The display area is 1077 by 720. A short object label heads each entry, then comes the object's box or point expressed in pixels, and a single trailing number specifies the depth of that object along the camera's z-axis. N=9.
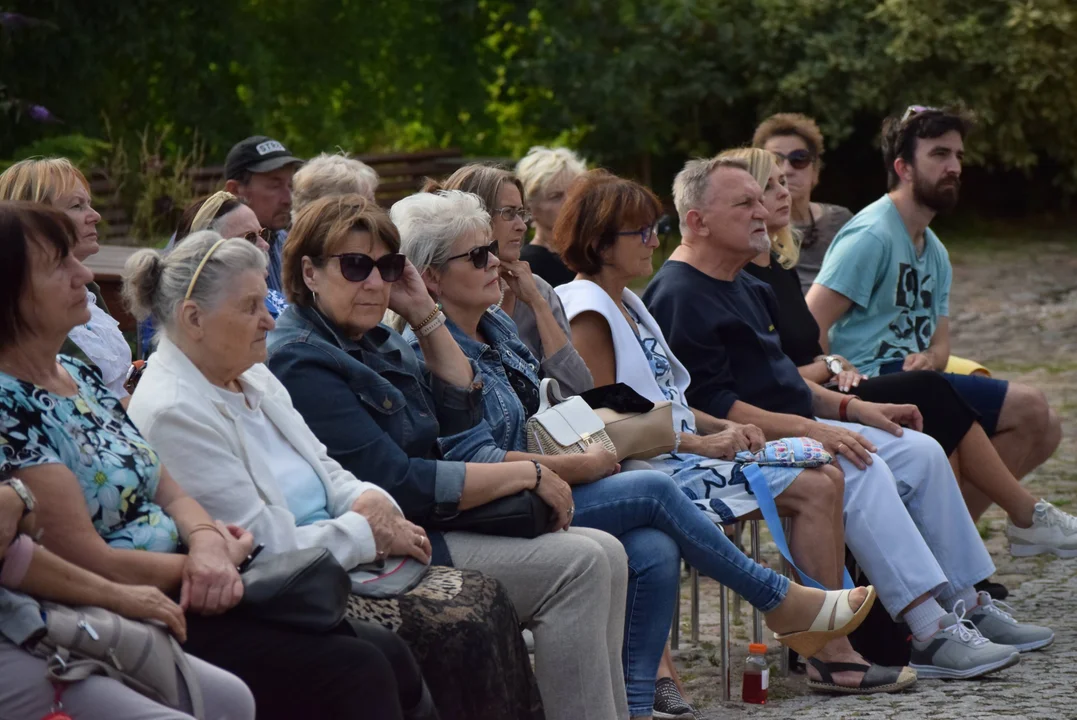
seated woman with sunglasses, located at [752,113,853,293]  15.15
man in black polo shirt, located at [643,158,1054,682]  10.99
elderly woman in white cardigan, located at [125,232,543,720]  7.42
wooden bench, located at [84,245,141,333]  12.92
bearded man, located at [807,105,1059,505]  13.23
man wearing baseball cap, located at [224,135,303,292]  12.84
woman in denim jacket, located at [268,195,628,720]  8.37
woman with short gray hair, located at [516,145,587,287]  13.27
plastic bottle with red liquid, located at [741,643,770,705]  10.30
